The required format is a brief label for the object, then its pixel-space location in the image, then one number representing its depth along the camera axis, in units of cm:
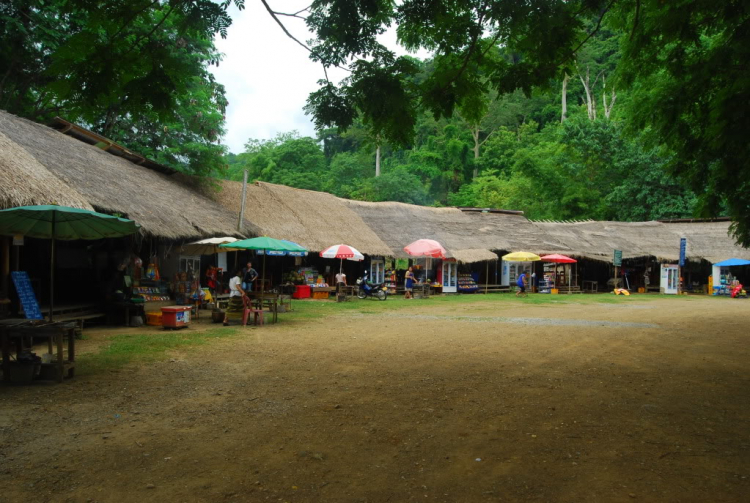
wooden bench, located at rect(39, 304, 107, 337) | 1014
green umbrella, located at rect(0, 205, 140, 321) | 707
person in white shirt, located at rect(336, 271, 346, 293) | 1998
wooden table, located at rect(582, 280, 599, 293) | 2916
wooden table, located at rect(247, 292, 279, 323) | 1221
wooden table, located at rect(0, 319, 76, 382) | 600
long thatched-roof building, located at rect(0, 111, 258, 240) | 1011
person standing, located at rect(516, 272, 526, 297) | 2458
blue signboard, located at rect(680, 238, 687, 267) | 2759
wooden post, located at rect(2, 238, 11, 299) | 942
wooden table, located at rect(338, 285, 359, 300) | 1944
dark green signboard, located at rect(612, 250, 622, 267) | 2730
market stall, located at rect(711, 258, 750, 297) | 2736
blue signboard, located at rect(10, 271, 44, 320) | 761
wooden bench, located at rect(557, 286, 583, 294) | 2801
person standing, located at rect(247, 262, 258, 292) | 1554
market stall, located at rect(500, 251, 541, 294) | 2805
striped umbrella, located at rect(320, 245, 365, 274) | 1936
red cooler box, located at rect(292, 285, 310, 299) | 2039
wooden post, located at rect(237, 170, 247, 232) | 1786
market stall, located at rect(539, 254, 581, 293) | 2753
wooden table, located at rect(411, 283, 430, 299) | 2282
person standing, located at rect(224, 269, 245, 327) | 1182
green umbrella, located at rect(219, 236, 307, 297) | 1230
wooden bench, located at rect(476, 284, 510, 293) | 2650
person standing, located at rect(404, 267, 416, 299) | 2223
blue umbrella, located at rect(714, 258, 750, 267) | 2727
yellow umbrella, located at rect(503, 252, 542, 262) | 2505
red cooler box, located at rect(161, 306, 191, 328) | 1078
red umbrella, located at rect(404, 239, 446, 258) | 2241
